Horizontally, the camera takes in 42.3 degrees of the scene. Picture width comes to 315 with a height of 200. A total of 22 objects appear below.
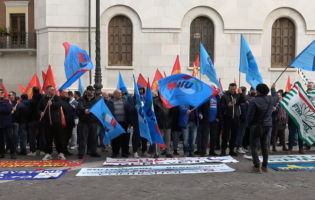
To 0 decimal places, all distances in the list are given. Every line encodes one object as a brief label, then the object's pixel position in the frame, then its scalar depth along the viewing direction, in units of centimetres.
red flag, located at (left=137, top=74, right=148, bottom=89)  1338
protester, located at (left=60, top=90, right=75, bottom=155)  1130
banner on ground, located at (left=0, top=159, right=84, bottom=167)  970
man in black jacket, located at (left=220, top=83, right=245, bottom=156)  1098
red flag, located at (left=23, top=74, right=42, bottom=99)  1442
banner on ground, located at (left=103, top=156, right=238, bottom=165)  980
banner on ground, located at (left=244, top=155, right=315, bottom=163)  1011
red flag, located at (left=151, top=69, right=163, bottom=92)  1347
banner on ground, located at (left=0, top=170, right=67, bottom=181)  815
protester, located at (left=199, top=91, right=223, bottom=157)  1083
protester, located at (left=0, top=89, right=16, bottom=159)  1058
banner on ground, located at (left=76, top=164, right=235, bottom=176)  855
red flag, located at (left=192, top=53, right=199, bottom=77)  1409
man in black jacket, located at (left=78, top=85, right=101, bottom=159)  1087
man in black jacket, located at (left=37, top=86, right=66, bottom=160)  1044
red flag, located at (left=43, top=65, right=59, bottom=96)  1191
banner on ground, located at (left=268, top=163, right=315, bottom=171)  884
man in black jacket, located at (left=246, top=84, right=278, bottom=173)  869
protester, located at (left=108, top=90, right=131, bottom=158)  1085
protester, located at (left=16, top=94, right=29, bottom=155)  1143
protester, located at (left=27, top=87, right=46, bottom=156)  1127
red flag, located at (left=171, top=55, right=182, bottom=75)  1471
